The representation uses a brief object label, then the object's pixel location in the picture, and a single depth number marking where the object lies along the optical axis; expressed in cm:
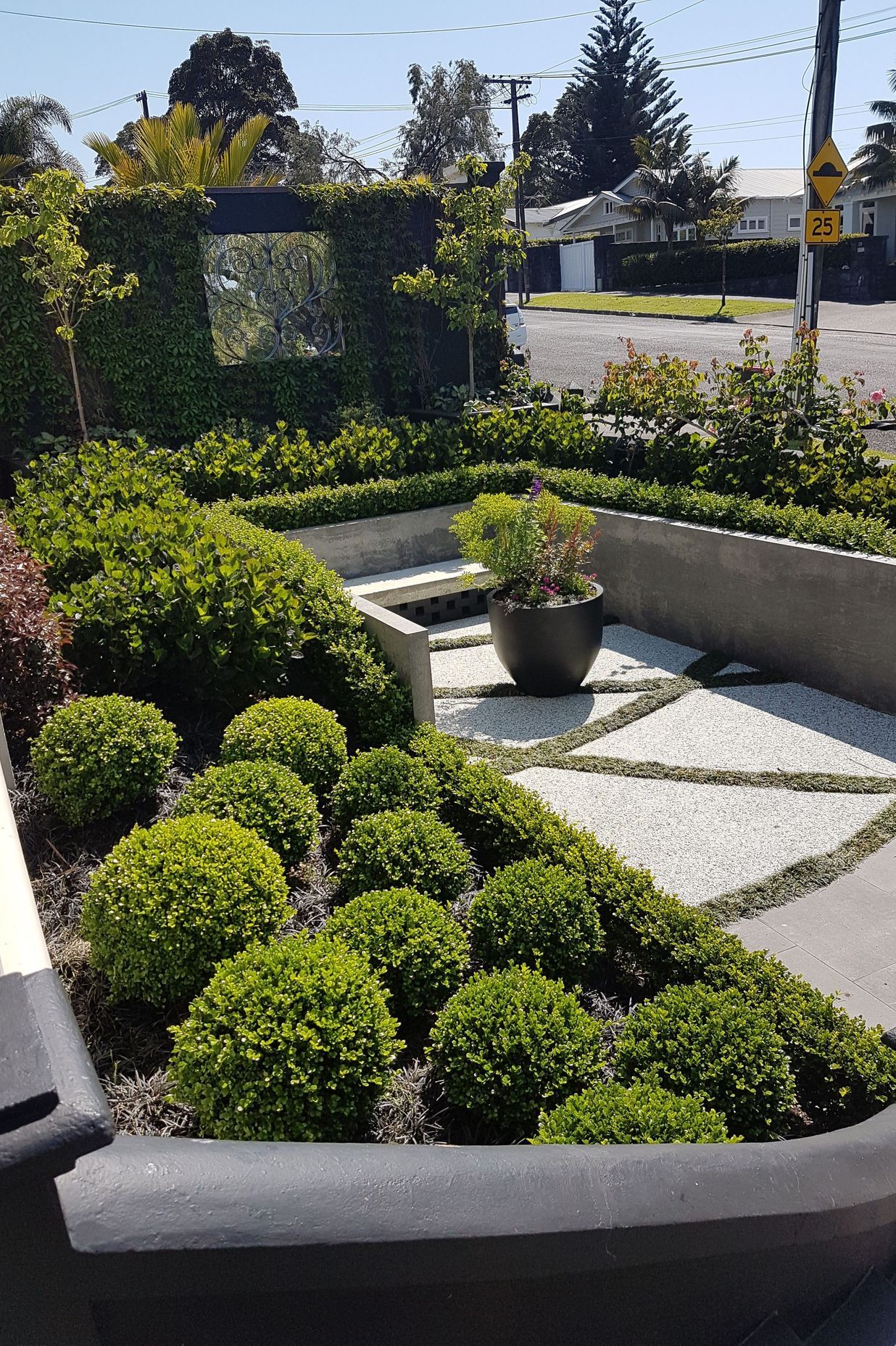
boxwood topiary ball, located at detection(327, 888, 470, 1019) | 291
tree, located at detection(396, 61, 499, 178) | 4909
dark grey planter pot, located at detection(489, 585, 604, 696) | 614
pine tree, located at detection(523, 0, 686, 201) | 5494
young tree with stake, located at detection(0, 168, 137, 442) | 990
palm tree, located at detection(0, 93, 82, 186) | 2870
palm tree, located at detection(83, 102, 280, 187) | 1313
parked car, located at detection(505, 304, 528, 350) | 1897
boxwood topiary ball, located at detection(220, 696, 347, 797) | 395
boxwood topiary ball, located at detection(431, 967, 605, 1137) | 257
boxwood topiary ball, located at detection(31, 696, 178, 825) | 362
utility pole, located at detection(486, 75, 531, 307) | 4062
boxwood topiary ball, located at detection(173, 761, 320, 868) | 347
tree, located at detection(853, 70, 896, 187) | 3775
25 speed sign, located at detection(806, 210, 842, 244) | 902
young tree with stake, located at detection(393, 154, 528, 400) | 1104
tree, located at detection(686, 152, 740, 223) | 3634
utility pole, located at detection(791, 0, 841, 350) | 901
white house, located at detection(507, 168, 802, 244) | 4638
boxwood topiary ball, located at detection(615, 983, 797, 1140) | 261
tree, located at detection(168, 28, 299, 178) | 4206
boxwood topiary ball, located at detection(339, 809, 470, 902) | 337
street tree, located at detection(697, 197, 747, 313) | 3189
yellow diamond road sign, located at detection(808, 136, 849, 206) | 900
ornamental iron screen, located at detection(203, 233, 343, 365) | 1194
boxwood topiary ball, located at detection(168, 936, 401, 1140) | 238
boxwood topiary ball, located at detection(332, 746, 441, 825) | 381
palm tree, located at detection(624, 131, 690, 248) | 3844
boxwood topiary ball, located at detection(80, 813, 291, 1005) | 283
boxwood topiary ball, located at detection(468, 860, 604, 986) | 312
